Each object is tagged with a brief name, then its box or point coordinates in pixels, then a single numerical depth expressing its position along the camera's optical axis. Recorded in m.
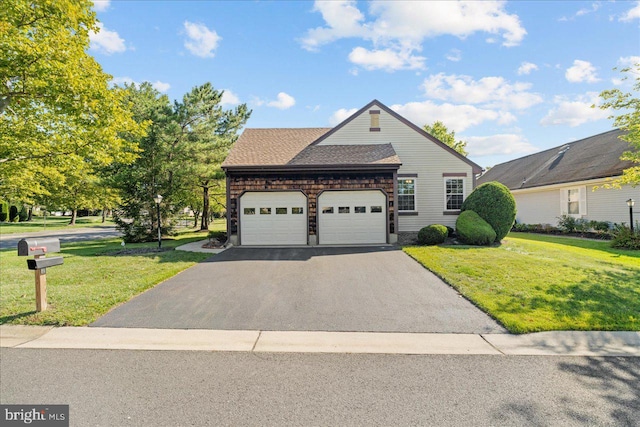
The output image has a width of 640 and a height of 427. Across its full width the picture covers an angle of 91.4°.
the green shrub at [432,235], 13.73
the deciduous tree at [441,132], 39.69
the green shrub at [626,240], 13.20
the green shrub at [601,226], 16.84
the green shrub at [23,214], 42.22
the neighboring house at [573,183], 16.94
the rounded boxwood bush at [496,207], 13.96
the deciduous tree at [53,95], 9.20
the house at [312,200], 14.55
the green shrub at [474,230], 13.40
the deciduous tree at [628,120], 9.53
